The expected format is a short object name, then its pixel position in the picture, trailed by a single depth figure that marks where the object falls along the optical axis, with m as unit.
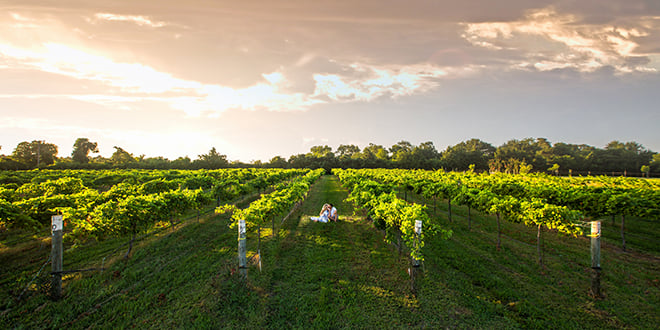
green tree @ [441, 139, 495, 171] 83.88
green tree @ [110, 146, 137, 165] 81.24
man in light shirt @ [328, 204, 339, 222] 15.63
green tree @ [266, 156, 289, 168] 82.88
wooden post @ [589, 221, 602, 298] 7.01
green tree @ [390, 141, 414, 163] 130.88
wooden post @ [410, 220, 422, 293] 7.17
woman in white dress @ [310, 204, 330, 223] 15.44
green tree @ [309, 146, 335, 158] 119.62
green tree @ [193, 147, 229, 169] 77.86
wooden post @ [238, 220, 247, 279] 7.74
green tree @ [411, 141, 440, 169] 85.27
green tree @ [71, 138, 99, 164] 74.81
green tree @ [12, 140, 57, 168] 61.91
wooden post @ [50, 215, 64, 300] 6.95
